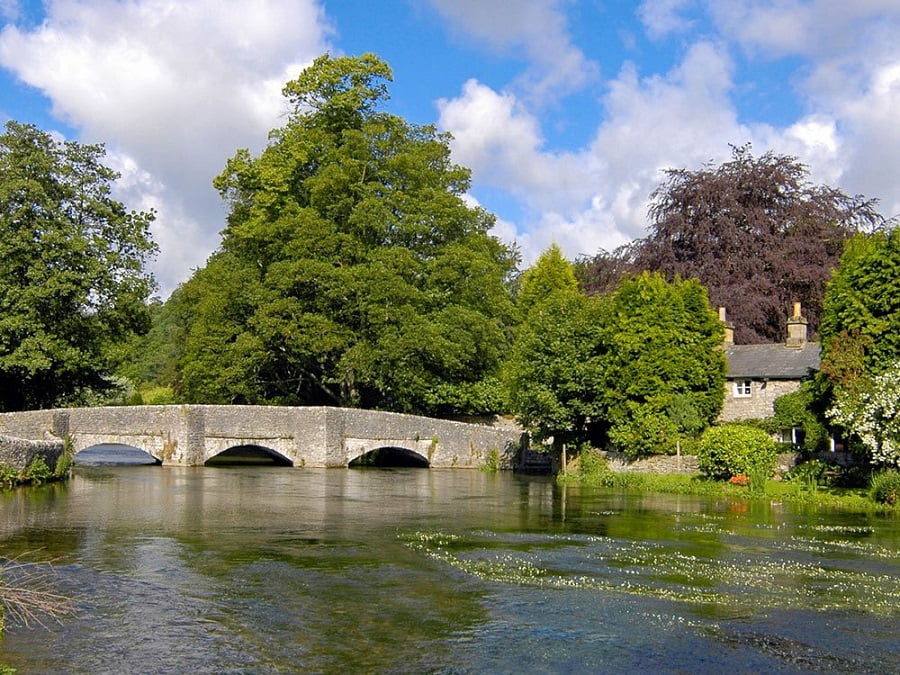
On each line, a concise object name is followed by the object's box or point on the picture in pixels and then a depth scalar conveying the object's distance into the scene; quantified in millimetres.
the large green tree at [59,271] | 39250
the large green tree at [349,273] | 43344
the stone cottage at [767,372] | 36938
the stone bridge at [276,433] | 37656
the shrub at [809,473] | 30719
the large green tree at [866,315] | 29812
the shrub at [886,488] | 26797
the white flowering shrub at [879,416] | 27016
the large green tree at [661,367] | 35594
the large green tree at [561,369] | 37281
